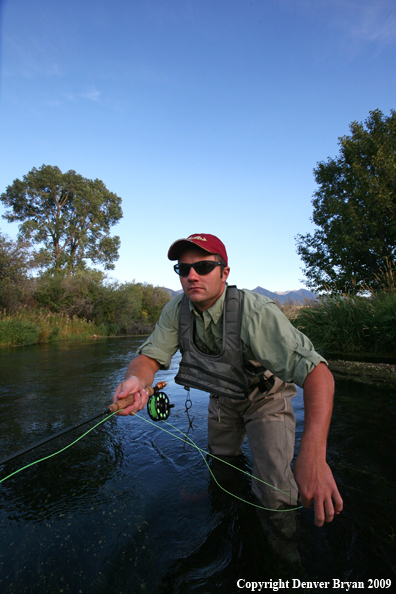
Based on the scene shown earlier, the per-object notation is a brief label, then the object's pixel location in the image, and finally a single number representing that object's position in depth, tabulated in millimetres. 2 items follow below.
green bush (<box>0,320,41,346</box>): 12891
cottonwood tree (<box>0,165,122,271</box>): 29422
